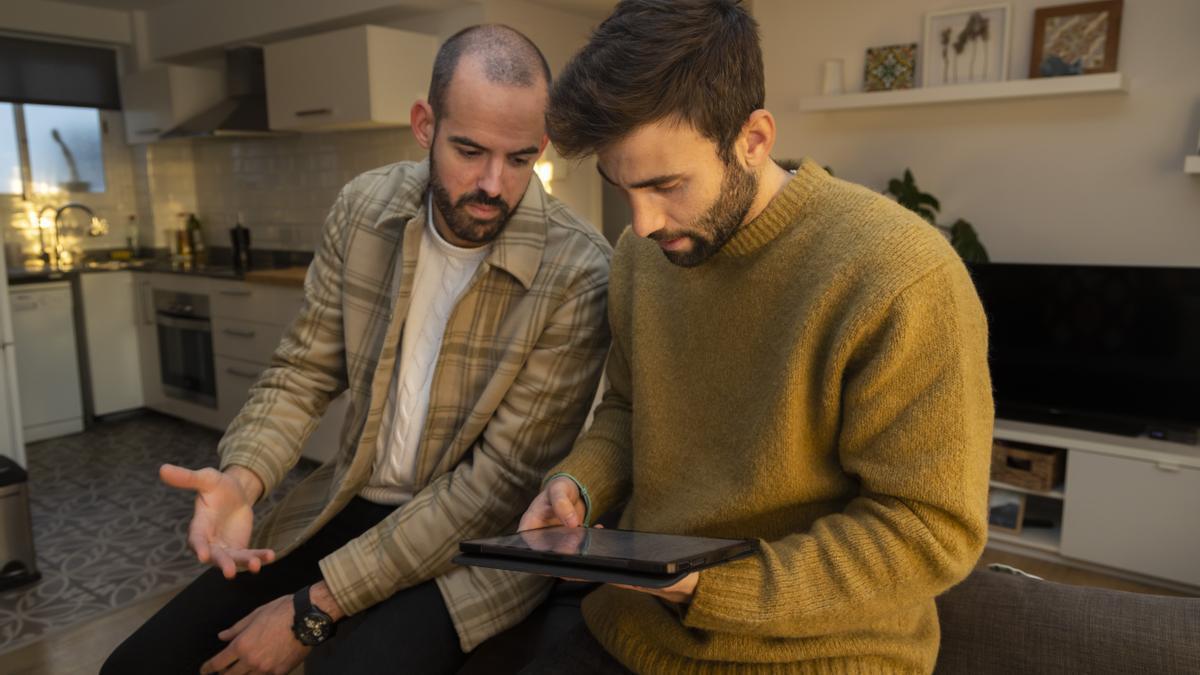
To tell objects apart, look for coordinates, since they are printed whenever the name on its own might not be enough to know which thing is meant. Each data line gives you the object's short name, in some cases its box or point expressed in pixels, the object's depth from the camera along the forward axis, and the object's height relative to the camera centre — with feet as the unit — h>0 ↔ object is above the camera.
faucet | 17.37 -0.20
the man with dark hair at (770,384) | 3.13 -0.68
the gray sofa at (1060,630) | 3.71 -1.85
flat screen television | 9.70 -1.59
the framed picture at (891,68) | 11.29 +1.81
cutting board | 13.53 -0.99
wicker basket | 10.11 -2.99
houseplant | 10.66 -0.08
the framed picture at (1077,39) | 9.89 +1.91
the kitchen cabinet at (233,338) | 13.80 -2.11
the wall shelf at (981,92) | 9.70 +1.37
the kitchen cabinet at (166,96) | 16.80 +2.28
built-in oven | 15.66 -2.43
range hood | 15.65 +1.92
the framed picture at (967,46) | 10.52 +1.98
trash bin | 9.29 -3.37
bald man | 4.42 -1.10
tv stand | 9.23 -3.21
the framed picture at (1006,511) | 10.52 -3.62
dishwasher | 15.21 -2.57
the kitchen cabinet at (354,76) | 13.21 +2.10
